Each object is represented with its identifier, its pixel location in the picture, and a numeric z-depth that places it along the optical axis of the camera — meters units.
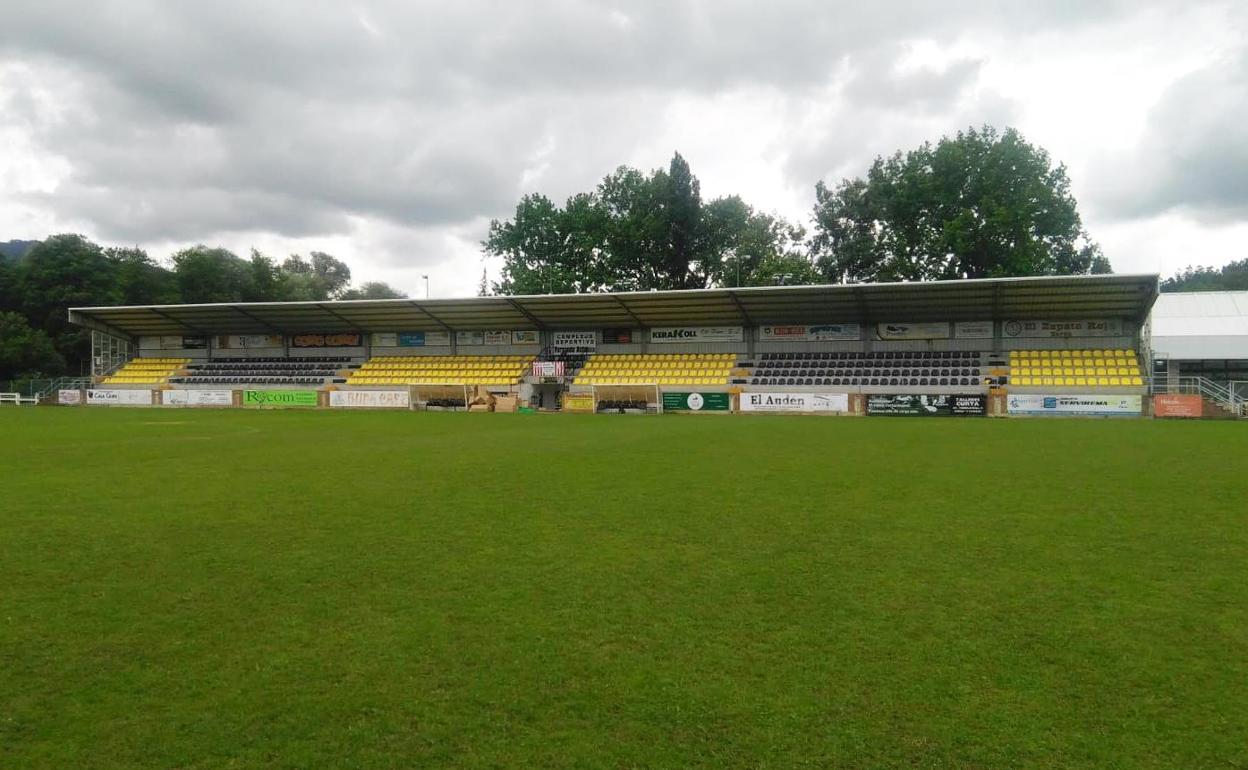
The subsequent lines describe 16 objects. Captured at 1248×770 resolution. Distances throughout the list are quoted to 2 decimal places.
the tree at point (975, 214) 51.44
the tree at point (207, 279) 72.31
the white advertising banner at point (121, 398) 47.91
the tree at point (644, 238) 65.31
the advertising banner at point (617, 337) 48.55
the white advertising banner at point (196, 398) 47.41
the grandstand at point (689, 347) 37.81
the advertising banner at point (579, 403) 43.19
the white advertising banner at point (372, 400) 45.12
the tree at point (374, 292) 104.26
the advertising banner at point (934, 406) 35.50
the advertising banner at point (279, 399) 46.41
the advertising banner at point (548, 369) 44.34
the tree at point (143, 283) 67.31
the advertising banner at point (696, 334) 46.81
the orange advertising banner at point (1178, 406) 32.50
